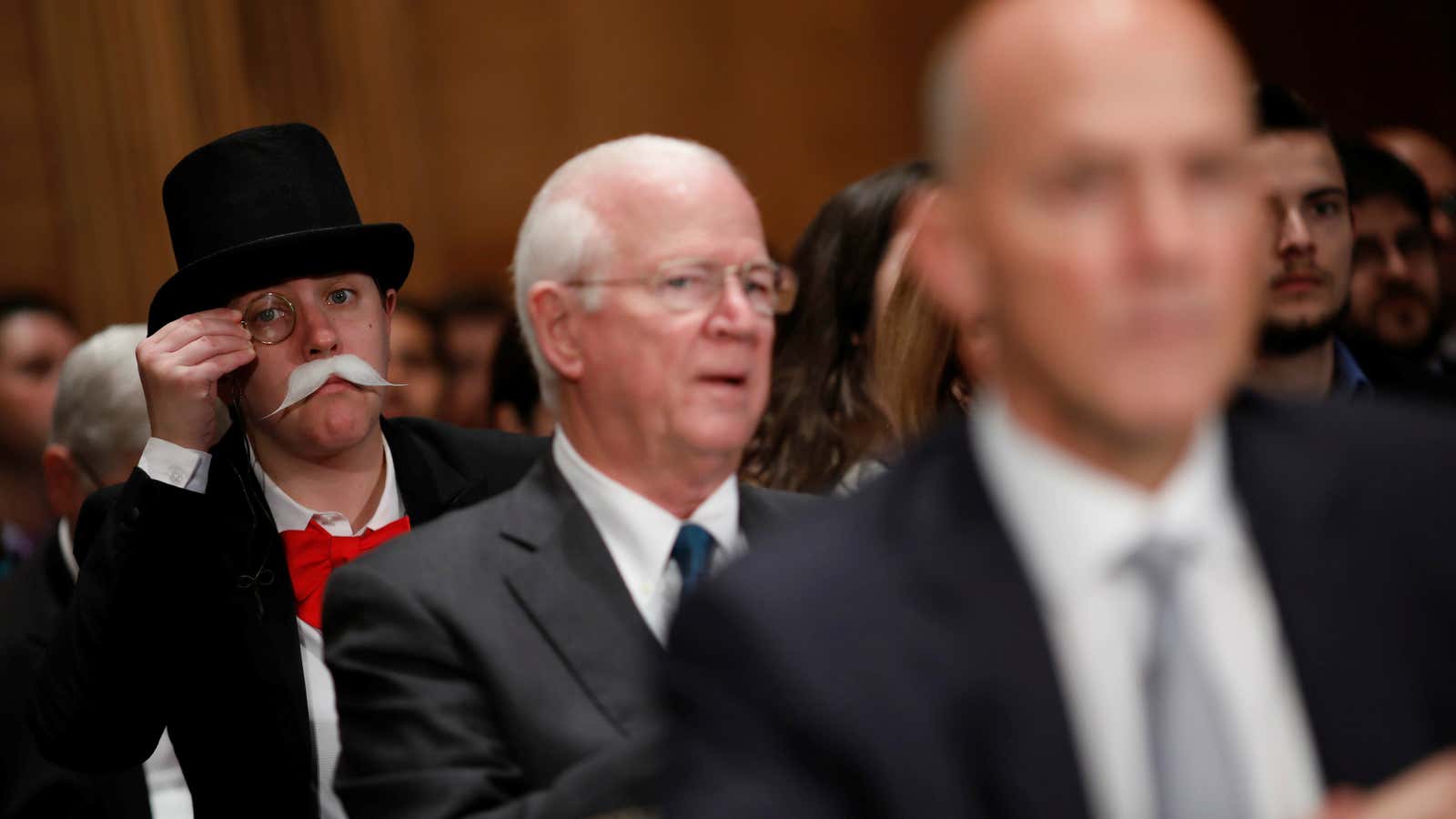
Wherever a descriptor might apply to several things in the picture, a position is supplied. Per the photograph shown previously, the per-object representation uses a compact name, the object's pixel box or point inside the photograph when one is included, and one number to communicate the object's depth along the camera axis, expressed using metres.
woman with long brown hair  6.93
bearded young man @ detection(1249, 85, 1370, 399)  6.55
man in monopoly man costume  5.21
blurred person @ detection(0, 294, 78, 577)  10.20
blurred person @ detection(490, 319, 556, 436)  8.81
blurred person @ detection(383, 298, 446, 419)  10.76
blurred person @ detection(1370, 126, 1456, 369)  11.33
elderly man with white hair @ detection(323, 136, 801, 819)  4.30
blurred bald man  2.21
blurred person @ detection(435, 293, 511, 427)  11.45
